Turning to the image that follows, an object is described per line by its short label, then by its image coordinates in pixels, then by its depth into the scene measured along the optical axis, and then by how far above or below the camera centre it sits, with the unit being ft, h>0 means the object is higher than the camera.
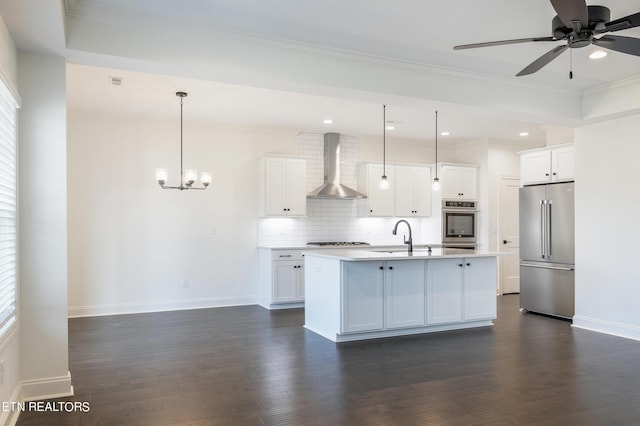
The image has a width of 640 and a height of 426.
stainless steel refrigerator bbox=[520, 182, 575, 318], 19.49 -1.37
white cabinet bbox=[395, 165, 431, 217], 26.13 +1.64
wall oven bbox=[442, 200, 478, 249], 26.35 -0.30
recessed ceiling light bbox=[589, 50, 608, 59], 13.37 +4.88
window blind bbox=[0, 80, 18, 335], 9.06 +0.21
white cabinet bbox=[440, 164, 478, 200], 26.63 +2.19
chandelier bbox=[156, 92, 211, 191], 17.89 +1.79
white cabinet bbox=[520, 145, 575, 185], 19.84 +2.43
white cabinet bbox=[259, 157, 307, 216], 22.68 +1.66
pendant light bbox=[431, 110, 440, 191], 20.73 +1.59
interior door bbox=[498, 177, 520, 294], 26.89 -0.86
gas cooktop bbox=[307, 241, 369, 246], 23.97 -1.30
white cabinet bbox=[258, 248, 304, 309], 21.76 -2.87
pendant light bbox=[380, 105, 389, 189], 20.20 +3.98
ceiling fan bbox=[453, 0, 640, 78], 8.86 +3.94
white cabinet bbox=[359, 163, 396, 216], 25.45 +1.53
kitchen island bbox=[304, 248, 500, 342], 15.68 -2.70
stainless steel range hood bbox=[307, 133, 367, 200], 23.81 +2.42
